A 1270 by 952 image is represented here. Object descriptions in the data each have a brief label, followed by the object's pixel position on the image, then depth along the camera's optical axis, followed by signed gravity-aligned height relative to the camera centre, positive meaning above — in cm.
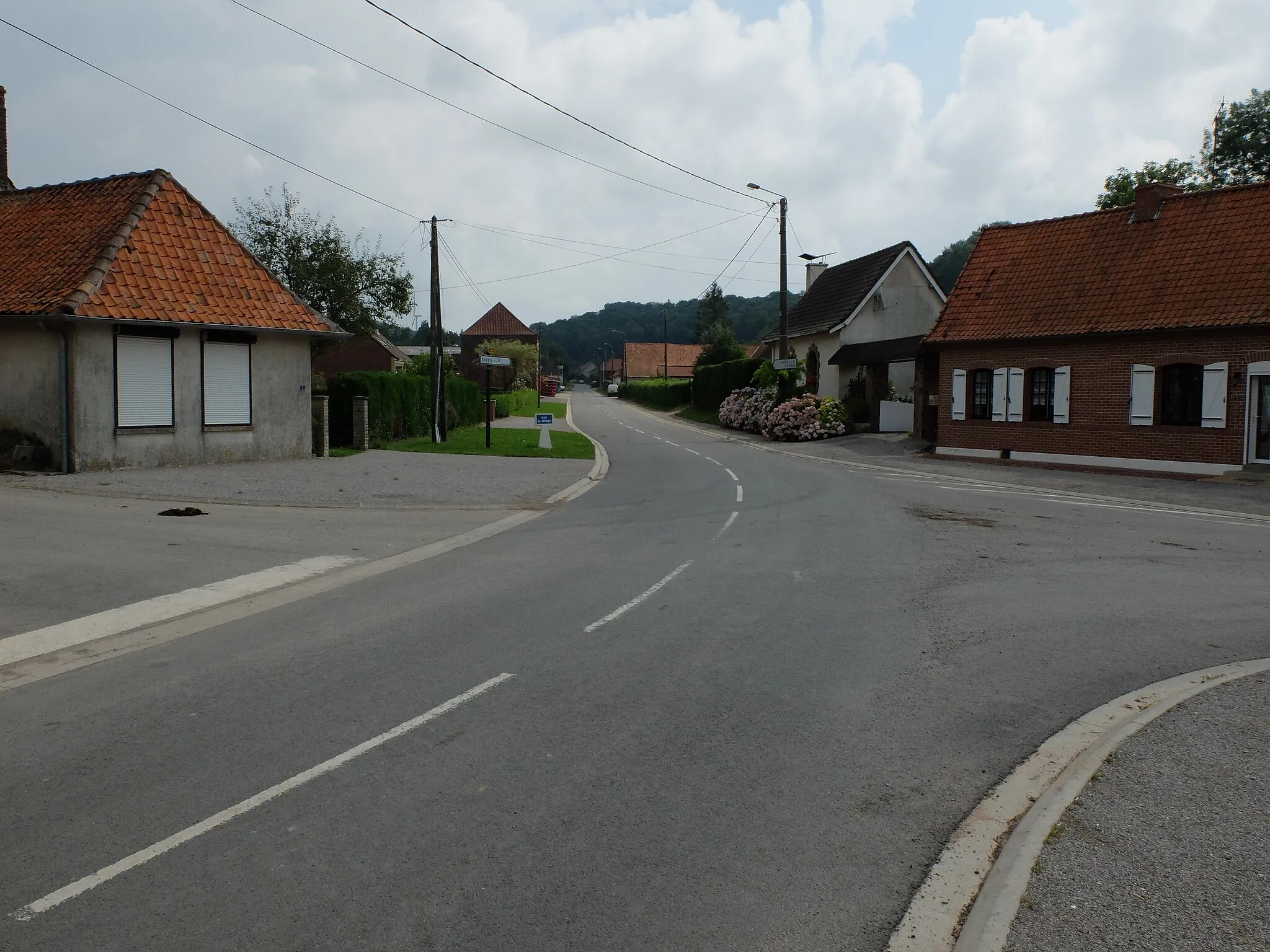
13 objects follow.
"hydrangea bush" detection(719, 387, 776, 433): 4466 +24
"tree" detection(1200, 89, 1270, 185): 5103 +1398
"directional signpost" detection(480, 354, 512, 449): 2903 +147
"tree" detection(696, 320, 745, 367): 7325 +473
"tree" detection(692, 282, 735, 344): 13550 +1397
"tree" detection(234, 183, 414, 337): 4128 +568
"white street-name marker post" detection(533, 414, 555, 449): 3148 -61
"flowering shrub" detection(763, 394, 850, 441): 4012 -18
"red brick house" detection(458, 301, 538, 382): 12138 +976
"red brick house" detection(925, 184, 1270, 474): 2459 +209
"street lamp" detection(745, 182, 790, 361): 3798 +376
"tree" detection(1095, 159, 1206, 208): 5153 +1225
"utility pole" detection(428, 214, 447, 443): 3288 +151
